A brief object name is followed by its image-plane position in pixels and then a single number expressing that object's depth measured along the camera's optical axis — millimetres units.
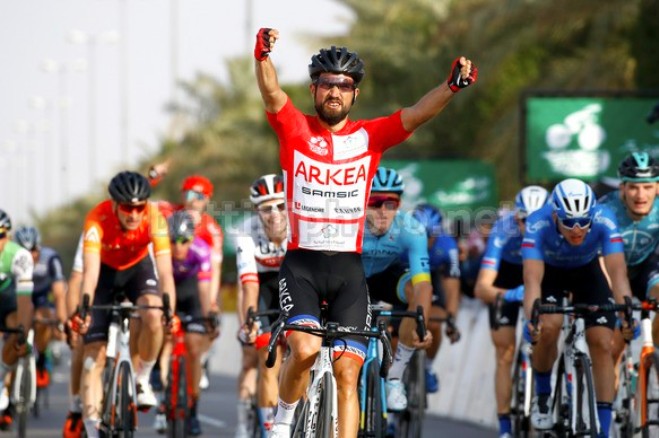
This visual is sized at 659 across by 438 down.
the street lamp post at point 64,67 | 82112
